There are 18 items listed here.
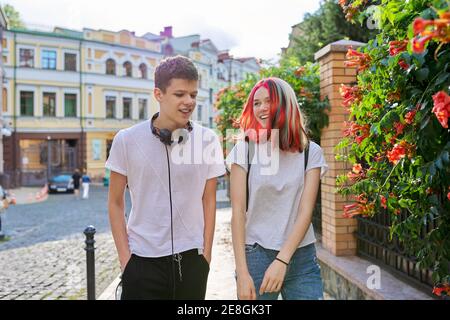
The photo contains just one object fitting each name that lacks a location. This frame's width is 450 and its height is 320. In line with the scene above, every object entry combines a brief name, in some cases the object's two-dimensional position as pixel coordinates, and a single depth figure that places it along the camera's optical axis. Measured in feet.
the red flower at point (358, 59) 7.59
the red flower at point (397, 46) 6.36
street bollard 16.24
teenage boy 8.57
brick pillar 18.22
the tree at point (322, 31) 38.91
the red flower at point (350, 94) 8.16
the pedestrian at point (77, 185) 78.66
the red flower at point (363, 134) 7.74
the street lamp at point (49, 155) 113.68
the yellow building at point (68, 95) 109.70
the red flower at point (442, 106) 4.68
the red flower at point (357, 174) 8.65
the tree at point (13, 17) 127.59
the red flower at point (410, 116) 6.13
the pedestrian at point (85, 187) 78.33
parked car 89.66
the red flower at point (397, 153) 6.31
